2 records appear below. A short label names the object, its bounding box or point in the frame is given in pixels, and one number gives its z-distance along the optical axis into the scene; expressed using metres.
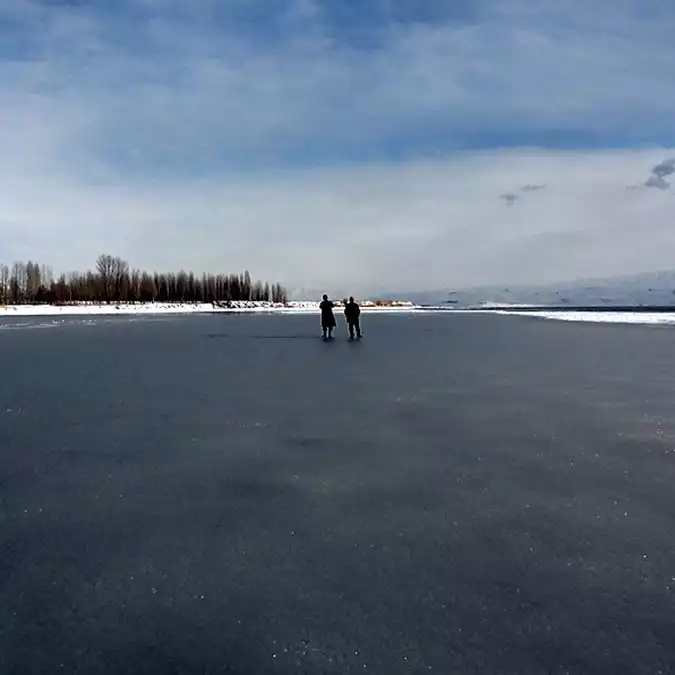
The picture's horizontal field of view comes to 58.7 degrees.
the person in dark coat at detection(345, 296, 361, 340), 19.19
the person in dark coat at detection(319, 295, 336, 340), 19.33
